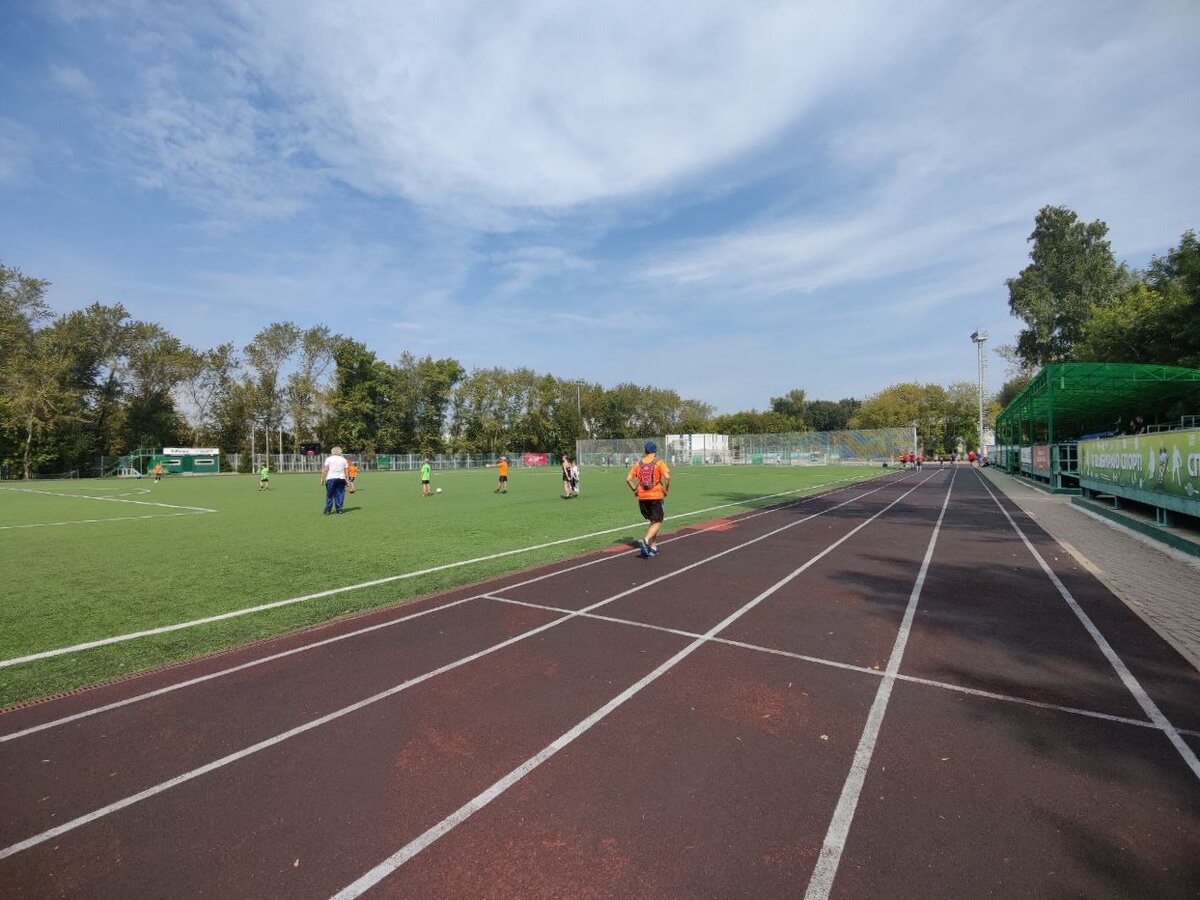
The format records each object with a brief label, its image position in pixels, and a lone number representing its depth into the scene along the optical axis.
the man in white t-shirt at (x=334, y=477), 16.59
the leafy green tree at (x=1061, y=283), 44.59
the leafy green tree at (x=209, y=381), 64.56
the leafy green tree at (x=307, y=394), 64.56
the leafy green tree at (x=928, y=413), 80.81
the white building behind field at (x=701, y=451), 63.22
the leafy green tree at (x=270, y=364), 63.81
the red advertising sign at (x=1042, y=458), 25.57
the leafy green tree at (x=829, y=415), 111.75
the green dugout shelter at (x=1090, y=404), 20.06
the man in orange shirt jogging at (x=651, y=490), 9.41
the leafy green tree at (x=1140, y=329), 28.06
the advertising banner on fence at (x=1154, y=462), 9.74
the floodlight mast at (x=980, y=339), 61.50
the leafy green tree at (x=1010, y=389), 67.94
